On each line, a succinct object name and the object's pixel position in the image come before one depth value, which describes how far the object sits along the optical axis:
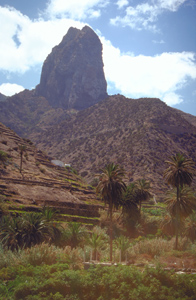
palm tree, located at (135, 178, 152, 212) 62.97
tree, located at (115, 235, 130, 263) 36.97
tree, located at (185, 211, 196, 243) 51.74
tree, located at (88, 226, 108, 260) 37.28
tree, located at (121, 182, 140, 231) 56.59
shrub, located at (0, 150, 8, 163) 68.46
